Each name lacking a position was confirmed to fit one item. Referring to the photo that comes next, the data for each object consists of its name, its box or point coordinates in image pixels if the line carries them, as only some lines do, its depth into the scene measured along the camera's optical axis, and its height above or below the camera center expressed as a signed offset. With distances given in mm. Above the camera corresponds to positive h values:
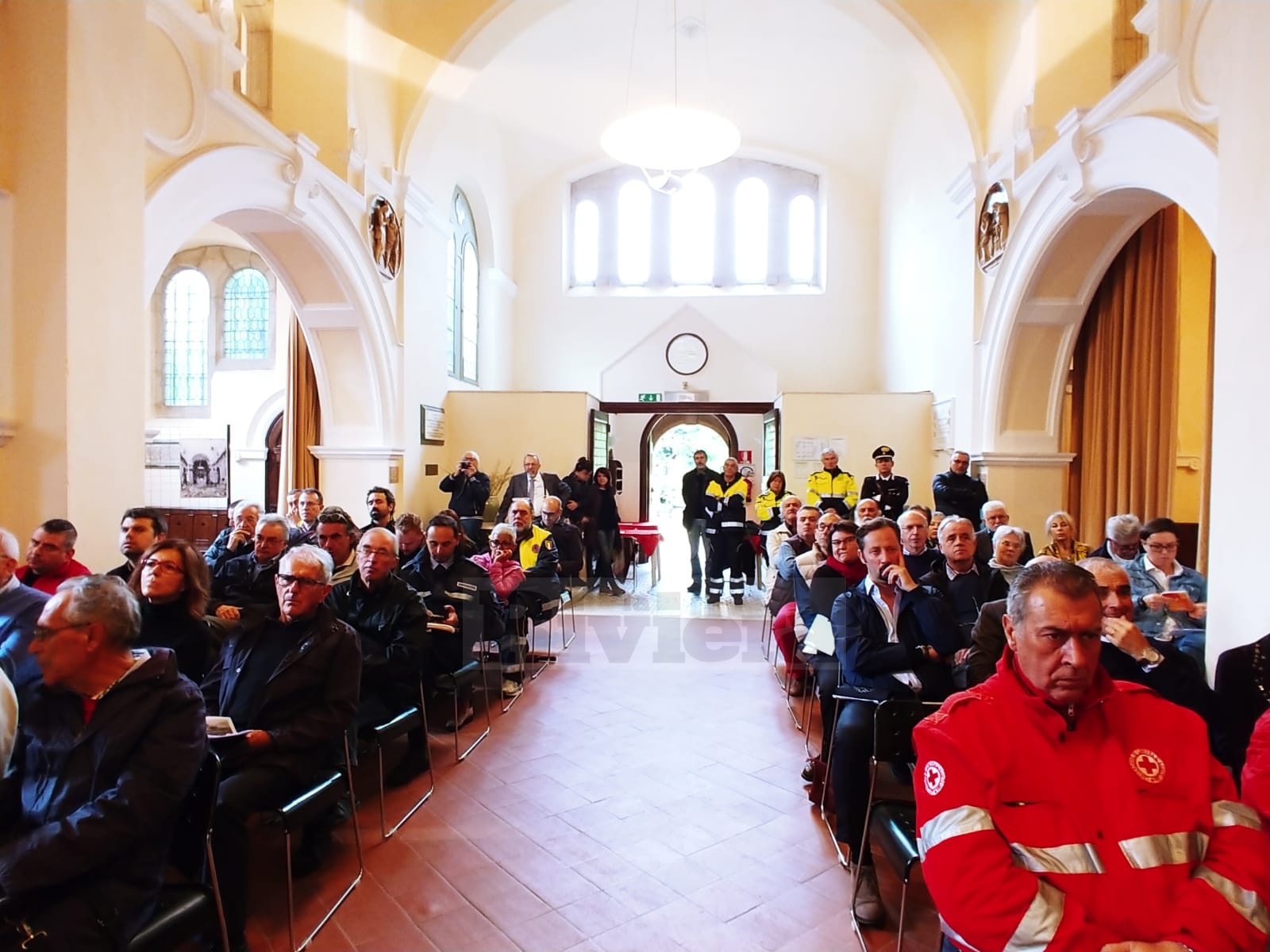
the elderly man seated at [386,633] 3426 -820
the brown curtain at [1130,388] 5852 +664
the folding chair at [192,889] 1812 -1116
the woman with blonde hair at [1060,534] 4492 -413
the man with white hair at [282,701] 2340 -862
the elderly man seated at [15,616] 2436 -556
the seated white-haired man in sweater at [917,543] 3811 -408
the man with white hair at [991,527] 4723 -407
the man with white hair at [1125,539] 3997 -383
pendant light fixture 7582 +3353
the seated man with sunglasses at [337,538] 3943 -429
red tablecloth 8852 -862
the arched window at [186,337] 12312 +1922
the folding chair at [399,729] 3010 -1123
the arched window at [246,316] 12234 +2275
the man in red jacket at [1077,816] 1438 -696
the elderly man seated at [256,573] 3789 -614
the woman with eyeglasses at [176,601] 2814 -557
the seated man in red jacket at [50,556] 3178 -435
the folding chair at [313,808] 2266 -1102
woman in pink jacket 4816 -686
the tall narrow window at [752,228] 12906 +3996
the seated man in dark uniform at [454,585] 4258 -733
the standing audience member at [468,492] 7988 -360
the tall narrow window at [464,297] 10641 +2381
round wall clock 12391 +1755
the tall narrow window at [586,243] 13141 +3784
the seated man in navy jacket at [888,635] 2979 -692
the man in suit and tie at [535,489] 8562 -345
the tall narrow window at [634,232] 13008 +3935
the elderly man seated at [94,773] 1714 -779
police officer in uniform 7350 -254
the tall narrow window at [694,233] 12930 +3899
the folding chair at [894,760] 2244 -1013
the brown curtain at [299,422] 8727 +395
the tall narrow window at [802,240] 12891 +3795
